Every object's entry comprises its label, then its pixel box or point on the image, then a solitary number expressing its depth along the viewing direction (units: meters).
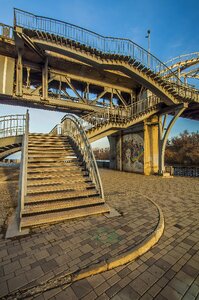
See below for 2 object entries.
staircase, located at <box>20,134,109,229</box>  4.28
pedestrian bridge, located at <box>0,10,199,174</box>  10.31
